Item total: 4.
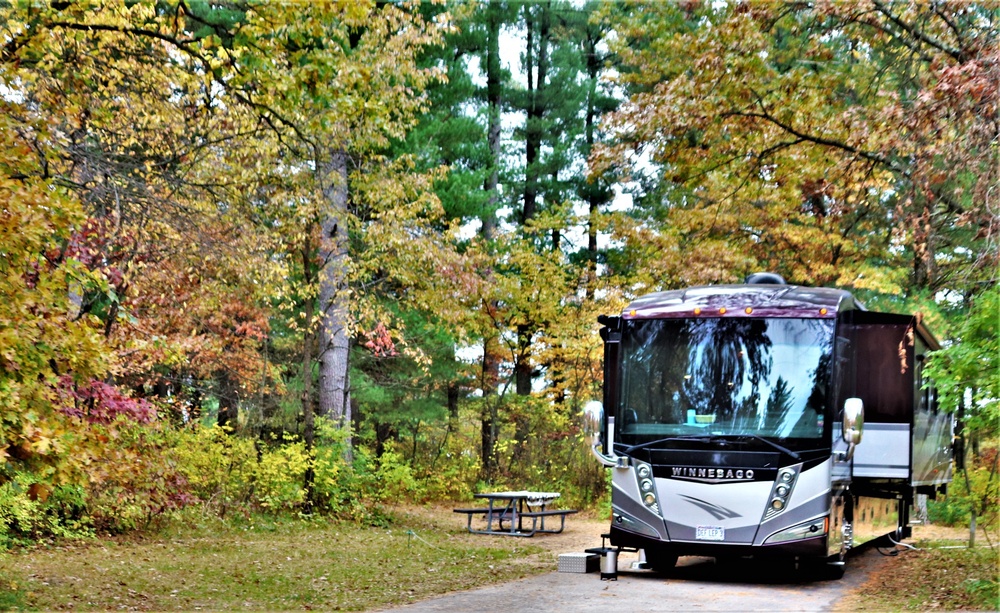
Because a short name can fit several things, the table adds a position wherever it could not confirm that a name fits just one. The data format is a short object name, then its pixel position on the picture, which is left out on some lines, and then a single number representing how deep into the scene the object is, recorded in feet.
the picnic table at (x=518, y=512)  60.70
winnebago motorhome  36.91
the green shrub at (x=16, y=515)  40.37
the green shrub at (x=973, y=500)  49.62
